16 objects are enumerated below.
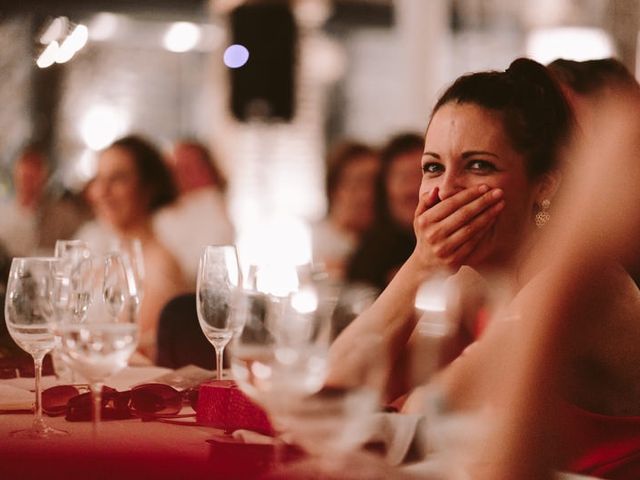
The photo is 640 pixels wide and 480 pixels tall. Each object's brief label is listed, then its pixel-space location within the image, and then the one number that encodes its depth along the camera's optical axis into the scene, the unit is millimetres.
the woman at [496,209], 1564
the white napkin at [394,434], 1223
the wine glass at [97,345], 1313
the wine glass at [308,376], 1151
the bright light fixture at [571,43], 5820
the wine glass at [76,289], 1464
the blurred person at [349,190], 4052
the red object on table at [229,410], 1417
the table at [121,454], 1258
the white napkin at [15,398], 1561
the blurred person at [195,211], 5750
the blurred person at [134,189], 3210
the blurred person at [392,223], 3238
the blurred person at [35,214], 7371
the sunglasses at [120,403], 1501
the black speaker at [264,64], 9125
